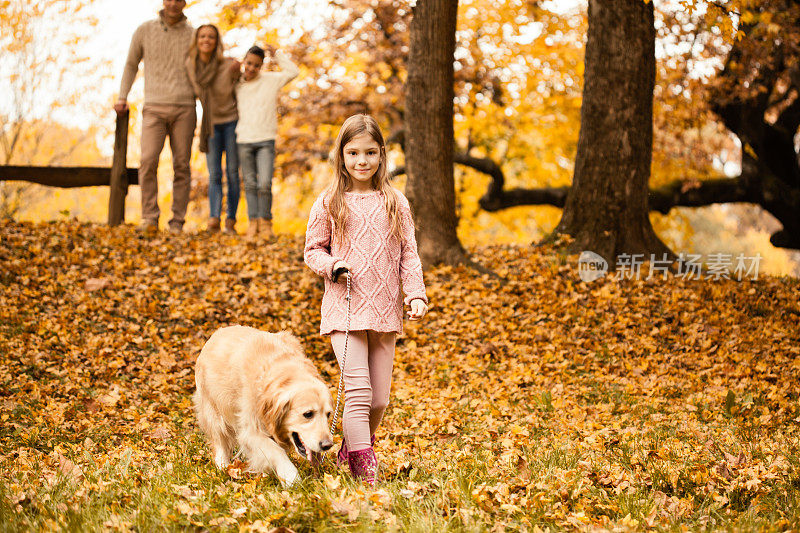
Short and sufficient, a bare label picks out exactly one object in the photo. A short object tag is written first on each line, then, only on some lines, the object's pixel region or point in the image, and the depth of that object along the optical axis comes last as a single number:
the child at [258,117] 20.03
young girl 7.91
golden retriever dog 7.41
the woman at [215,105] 19.94
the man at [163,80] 19.95
